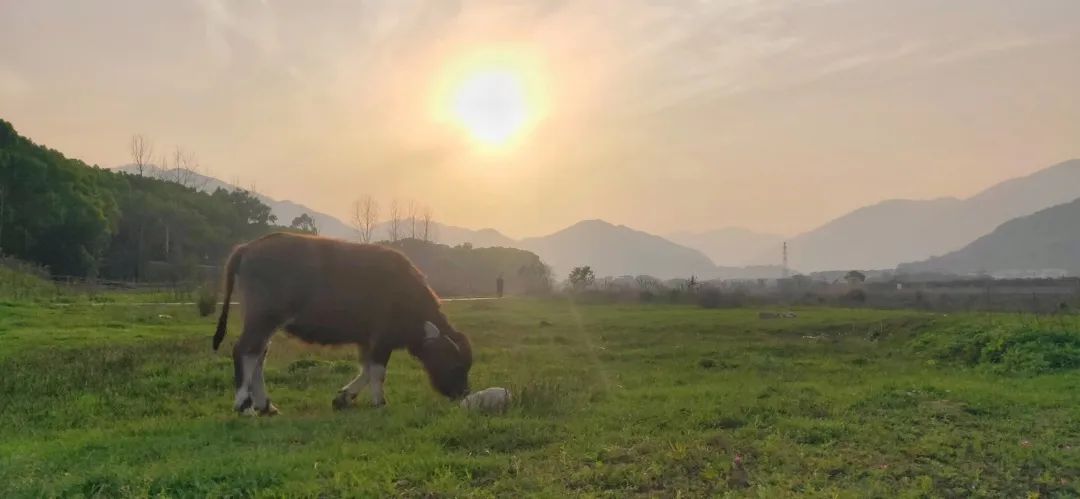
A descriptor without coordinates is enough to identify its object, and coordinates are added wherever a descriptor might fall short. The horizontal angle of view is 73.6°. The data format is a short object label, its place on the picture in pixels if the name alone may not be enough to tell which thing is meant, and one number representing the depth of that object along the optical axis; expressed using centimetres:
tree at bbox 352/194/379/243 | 5835
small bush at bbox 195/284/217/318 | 2344
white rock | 872
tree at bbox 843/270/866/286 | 6003
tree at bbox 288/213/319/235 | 7534
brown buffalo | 893
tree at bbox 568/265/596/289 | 5619
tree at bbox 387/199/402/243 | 7106
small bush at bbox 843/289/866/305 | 3985
